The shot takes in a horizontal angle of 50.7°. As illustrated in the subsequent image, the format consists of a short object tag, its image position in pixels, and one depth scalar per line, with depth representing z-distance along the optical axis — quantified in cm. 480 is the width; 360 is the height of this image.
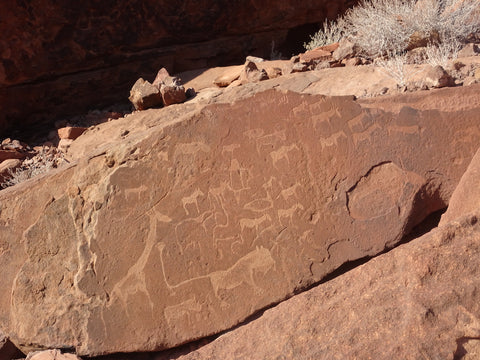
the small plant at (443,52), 373
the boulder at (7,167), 434
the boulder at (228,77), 488
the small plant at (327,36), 573
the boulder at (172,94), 468
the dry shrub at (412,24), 450
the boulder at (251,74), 452
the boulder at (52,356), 225
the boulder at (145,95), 475
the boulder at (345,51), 463
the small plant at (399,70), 350
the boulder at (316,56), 474
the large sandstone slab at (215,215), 233
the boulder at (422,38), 447
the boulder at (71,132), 482
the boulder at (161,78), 488
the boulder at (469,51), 400
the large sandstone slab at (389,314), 181
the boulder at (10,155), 466
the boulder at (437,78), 311
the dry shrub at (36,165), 430
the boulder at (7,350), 240
